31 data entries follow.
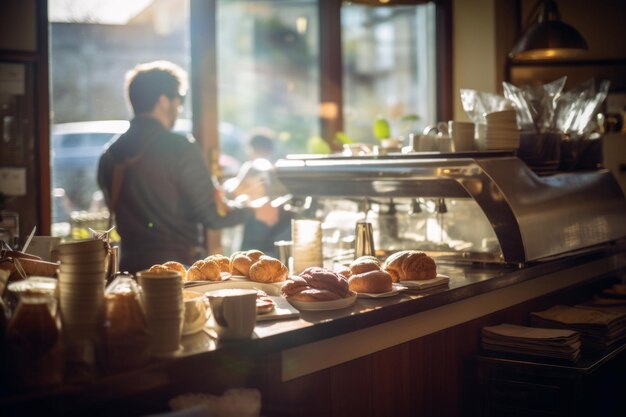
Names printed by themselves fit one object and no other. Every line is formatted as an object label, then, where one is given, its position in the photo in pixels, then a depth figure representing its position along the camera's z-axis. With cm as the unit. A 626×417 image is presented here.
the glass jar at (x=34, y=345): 138
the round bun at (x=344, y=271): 230
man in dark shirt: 330
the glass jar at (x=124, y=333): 148
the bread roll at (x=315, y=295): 201
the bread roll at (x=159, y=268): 205
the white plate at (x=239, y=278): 230
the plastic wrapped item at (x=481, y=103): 321
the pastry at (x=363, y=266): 227
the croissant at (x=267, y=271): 225
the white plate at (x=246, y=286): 220
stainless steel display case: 263
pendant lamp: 394
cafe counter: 154
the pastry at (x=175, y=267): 215
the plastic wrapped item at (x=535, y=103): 320
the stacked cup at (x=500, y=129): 289
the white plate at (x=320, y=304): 199
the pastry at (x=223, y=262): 239
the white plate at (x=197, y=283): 219
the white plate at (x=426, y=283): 227
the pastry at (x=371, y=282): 218
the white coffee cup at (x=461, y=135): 296
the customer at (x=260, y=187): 371
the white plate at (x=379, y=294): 216
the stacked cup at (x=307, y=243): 259
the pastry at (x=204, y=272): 224
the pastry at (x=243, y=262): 233
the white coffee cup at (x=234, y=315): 168
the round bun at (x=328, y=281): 205
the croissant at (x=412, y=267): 235
